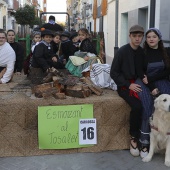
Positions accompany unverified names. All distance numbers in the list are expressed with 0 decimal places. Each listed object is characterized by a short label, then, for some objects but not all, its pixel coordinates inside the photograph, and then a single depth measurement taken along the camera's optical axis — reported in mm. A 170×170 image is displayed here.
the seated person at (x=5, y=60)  5493
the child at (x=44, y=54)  5699
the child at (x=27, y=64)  6770
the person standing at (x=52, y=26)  8898
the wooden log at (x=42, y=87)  4512
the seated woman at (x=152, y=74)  4293
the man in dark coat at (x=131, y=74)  4312
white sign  4383
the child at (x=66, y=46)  7294
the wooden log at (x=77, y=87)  4523
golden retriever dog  3898
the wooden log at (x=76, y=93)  4473
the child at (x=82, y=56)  6090
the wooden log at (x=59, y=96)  4391
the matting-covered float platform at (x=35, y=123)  4234
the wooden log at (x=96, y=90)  4684
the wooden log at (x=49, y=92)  4391
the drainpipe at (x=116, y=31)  11619
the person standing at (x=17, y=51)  6445
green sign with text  4285
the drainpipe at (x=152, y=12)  7652
